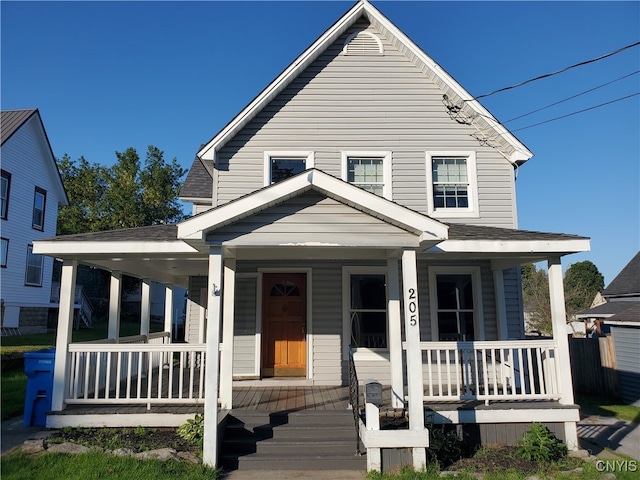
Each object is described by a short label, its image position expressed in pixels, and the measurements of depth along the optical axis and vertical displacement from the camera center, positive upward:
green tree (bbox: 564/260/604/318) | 36.91 +3.07
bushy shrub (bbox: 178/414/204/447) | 5.77 -1.52
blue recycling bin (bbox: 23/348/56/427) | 6.55 -1.02
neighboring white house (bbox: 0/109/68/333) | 17.09 +4.40
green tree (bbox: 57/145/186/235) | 28.73 +8.42
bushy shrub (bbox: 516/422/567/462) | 5.78 -1.80
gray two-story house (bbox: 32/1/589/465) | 8.52 +2.51
